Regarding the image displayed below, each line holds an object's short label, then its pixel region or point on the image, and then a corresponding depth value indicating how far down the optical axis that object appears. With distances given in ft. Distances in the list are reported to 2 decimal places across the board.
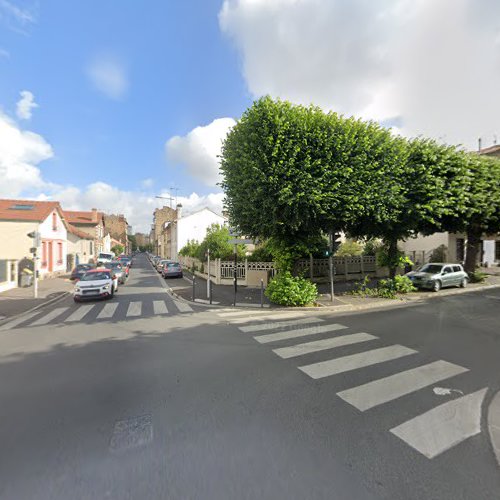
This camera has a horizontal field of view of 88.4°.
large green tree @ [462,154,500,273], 38.86
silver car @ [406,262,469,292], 42.04
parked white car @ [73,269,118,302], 37.55
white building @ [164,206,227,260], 130.41
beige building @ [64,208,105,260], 125.59
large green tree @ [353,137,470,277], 31.50
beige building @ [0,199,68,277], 59.31
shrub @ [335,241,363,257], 68.49
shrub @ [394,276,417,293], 39.37
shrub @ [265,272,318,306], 32.99
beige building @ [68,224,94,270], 85.78
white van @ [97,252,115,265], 112.72
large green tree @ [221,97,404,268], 27.86
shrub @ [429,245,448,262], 74.30
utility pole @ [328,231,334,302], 34.94
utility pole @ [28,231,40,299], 42.27
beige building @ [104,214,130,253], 284.24
